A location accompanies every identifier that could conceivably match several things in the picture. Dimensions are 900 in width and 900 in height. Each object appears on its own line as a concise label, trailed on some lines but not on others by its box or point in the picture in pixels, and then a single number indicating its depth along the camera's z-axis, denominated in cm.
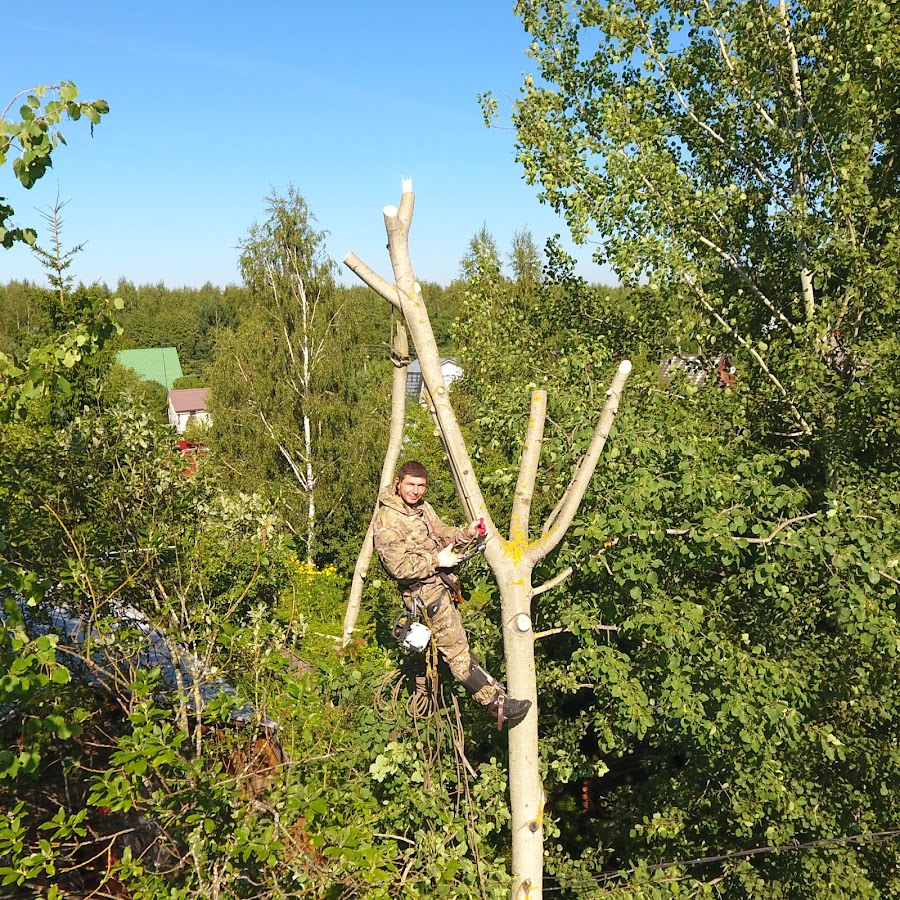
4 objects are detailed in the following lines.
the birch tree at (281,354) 2039
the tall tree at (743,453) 539
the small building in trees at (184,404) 5662
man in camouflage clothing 469
